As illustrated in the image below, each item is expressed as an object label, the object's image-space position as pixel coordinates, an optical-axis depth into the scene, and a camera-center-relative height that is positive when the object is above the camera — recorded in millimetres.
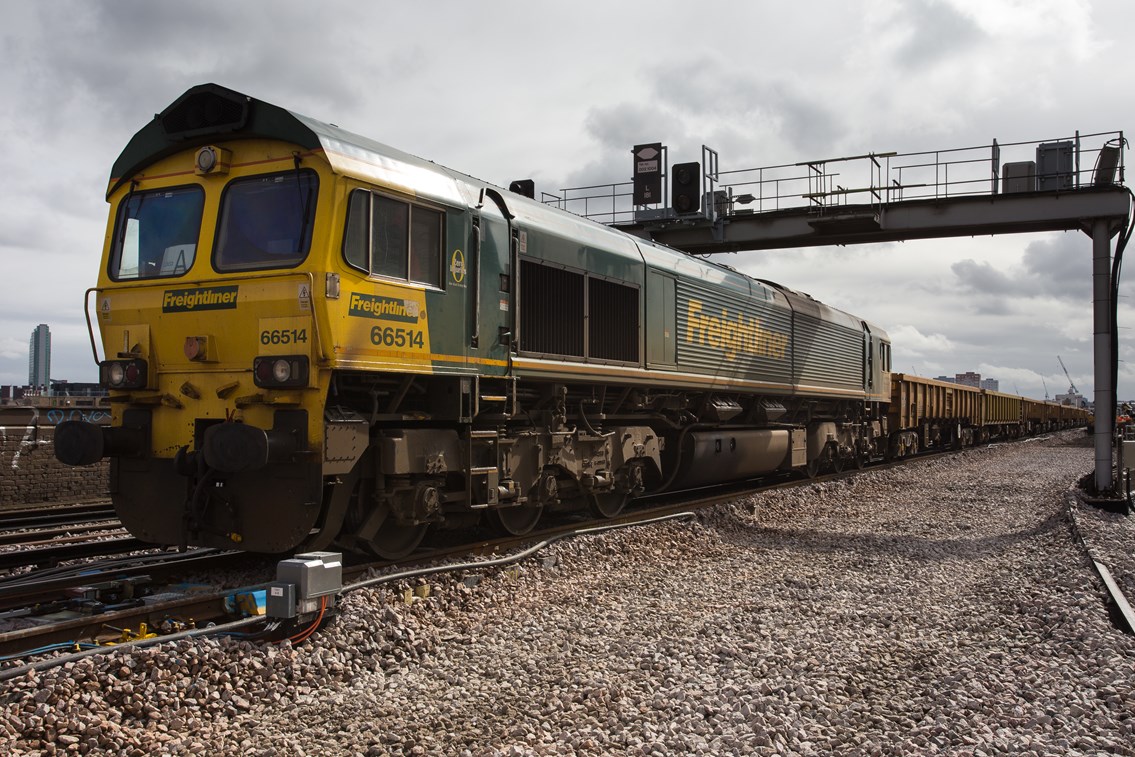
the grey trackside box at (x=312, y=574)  5570 -1086
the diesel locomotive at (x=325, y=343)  6723 +575
